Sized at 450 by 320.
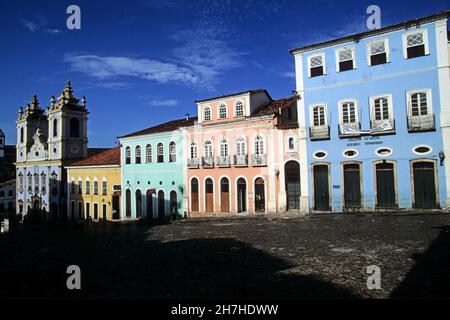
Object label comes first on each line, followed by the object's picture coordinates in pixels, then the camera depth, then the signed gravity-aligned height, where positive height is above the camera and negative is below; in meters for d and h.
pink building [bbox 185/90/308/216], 20.36 +1.44
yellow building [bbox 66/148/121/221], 29.92 -0.51
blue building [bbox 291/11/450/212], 15.92 +3.09
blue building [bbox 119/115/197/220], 25.28 +0.76
